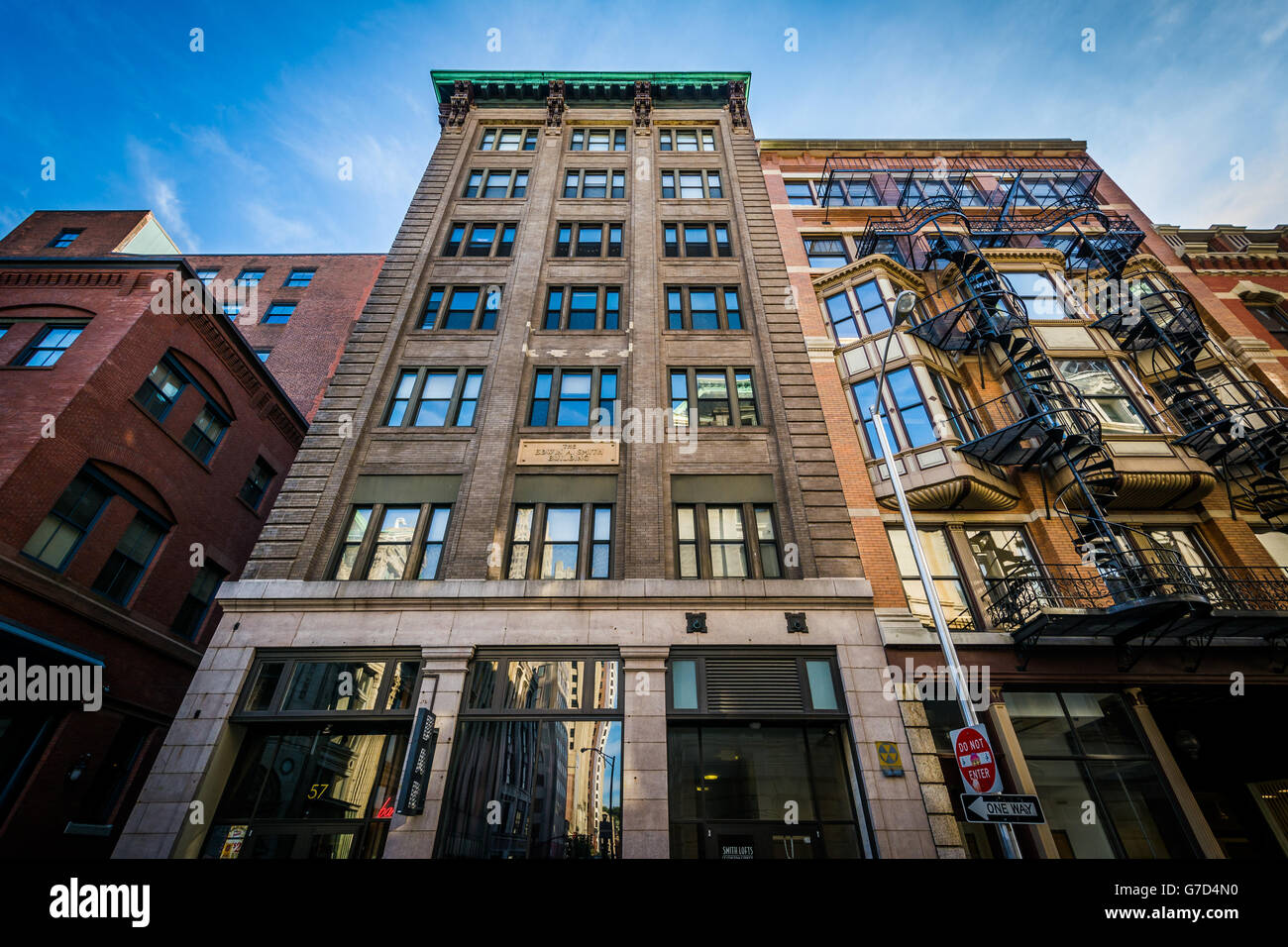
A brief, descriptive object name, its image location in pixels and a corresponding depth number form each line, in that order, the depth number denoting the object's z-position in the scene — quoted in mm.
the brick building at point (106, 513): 11438
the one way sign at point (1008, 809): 6992
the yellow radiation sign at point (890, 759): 9945
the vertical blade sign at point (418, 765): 9188
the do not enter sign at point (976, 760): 7367
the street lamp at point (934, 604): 7890
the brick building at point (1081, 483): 11047
